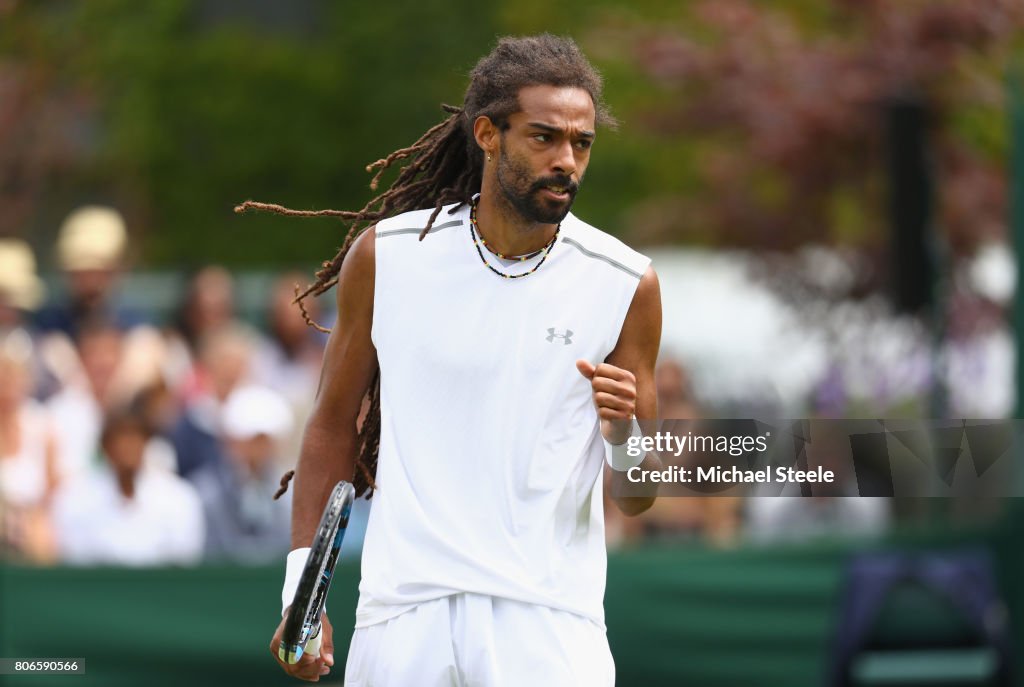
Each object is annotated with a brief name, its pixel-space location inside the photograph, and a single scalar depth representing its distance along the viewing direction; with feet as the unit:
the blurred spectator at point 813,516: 58.80
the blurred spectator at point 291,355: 62.18
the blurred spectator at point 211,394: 54.54
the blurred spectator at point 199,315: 63.16
